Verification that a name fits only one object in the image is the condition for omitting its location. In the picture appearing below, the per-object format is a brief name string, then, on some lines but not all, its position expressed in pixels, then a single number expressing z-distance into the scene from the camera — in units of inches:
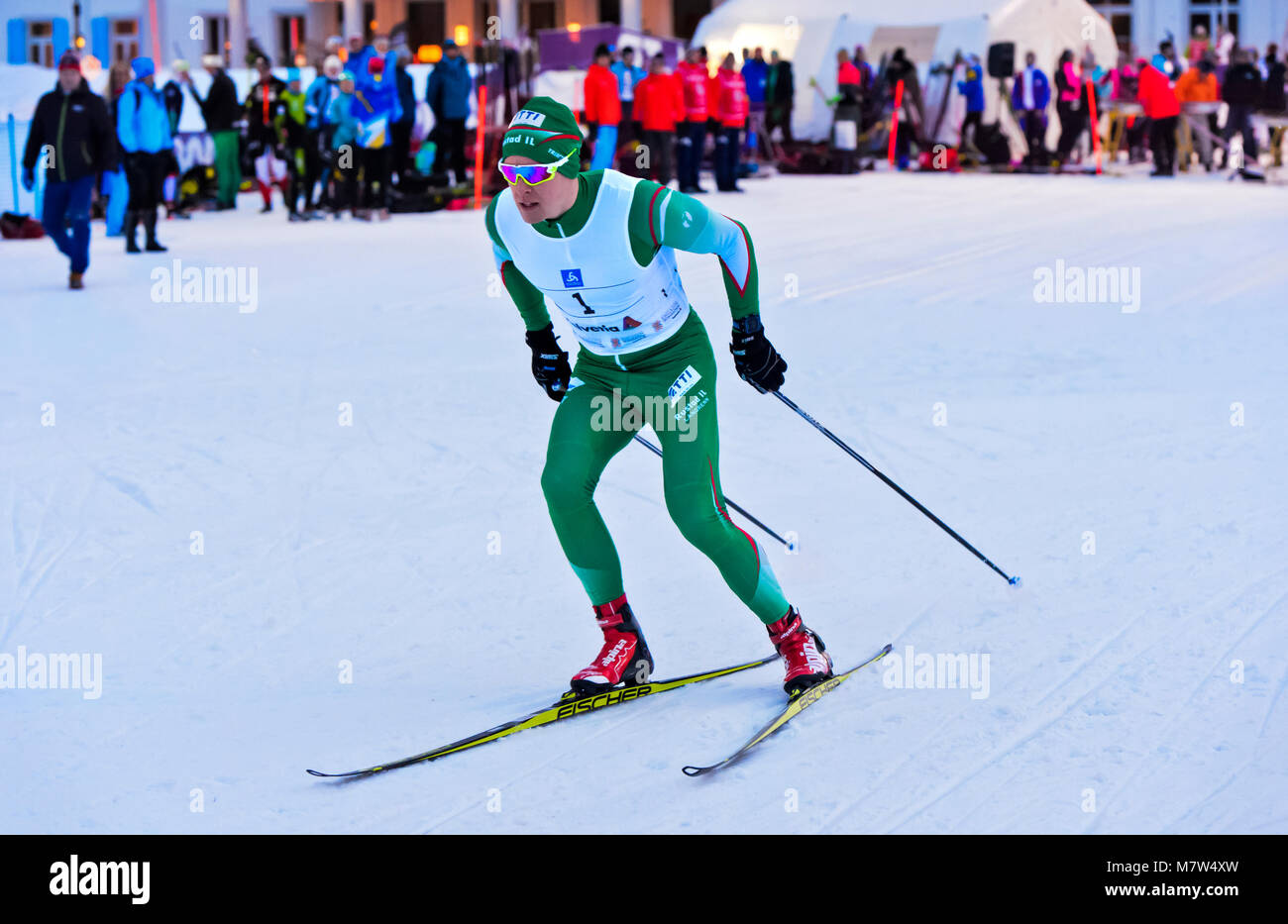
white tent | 894.4
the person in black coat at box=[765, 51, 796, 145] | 828.6
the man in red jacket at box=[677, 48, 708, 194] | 661.3
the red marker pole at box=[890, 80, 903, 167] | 844.0
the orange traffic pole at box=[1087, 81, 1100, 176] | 816.3
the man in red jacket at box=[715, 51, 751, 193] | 673.6
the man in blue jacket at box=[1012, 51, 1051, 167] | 812.0
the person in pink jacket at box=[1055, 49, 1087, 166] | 805.9
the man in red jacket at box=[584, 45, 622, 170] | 630.5
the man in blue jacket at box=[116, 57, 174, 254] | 485.4
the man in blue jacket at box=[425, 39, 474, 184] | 629.6
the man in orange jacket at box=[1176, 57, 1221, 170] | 788.6
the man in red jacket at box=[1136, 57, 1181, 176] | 736.8
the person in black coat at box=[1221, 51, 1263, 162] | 756.6
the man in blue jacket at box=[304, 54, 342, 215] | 590.9
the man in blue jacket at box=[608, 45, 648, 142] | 658.8
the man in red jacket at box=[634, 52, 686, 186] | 631.8
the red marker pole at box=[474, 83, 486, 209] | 640.1
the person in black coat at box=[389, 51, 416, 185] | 594.5
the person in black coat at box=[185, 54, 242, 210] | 609.6
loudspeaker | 850.1
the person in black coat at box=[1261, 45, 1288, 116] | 823.1
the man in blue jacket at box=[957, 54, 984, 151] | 815.7
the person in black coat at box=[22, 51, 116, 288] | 419.5
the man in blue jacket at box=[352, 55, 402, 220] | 580.7
